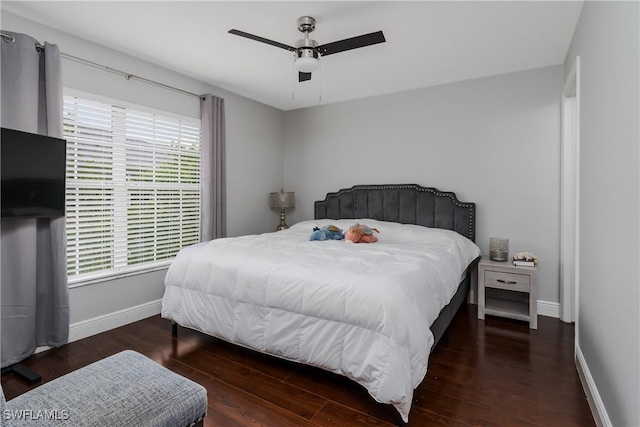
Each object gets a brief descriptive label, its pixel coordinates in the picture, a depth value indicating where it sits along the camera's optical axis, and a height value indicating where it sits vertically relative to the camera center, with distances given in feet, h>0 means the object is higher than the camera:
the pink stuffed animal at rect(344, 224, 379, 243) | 10.25 -0.83
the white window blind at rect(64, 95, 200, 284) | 9.19 +0.69
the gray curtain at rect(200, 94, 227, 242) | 12.35 +1.50
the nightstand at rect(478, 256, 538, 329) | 9.76 -2.41
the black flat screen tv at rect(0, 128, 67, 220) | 7.26 +0.80
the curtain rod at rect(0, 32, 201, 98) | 7.62 +4.14
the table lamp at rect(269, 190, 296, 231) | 15.39 +0.42
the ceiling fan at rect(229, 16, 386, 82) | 7.28 +3.78
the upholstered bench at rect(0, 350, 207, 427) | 3.32 -2.09
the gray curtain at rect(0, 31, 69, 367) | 7.63 -0.93
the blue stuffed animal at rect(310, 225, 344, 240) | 10.71 -0.82
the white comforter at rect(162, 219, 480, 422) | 5.52 -1.83
